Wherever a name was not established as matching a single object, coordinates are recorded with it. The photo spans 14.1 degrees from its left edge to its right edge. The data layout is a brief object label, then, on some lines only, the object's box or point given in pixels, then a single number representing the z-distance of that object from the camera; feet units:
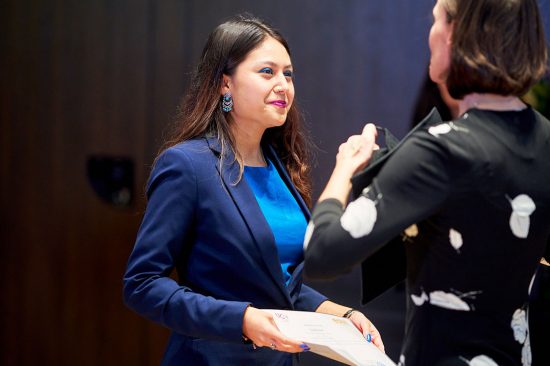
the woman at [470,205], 13.13
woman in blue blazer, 14.36
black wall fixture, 19.30
